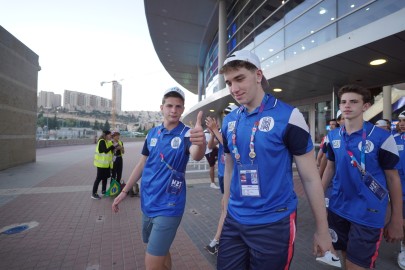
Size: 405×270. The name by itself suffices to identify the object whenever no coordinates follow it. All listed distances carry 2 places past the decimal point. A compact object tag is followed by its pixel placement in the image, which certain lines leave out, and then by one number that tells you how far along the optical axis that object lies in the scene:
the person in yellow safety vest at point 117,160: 8.29
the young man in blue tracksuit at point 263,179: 1.68
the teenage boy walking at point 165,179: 2.45
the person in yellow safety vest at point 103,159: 7.49
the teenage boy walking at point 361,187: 2.37
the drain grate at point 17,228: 4.92
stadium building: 6.87
